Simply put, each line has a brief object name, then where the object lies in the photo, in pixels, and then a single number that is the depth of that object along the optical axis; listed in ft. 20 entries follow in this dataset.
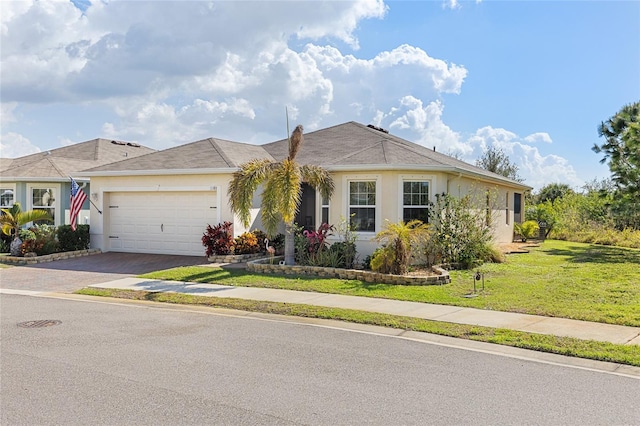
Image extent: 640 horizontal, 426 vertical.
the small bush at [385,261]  42.01
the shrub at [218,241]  54.13
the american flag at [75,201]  57.41
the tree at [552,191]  136.05
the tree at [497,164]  140.15
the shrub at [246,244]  54.95
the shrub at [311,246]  47.85
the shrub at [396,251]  41.78
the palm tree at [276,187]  43.62
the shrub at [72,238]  61.41
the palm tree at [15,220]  59.31
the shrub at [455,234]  48.44
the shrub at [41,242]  58.85
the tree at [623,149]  63.93
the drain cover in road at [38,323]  28.02
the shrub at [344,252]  46.93
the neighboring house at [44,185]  70.74
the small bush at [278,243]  57.39
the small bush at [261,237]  57.26
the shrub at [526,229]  83.34
